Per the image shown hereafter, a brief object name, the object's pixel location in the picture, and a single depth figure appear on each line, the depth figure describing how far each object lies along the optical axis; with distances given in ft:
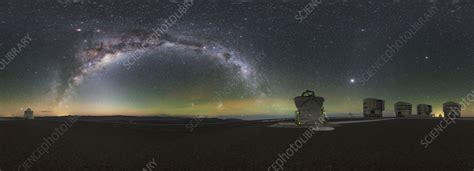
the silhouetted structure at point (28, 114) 236.63
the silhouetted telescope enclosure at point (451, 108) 259.39
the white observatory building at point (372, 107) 243.19
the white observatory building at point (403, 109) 265.13
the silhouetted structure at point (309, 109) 119.44
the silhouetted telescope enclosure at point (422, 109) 270.87
